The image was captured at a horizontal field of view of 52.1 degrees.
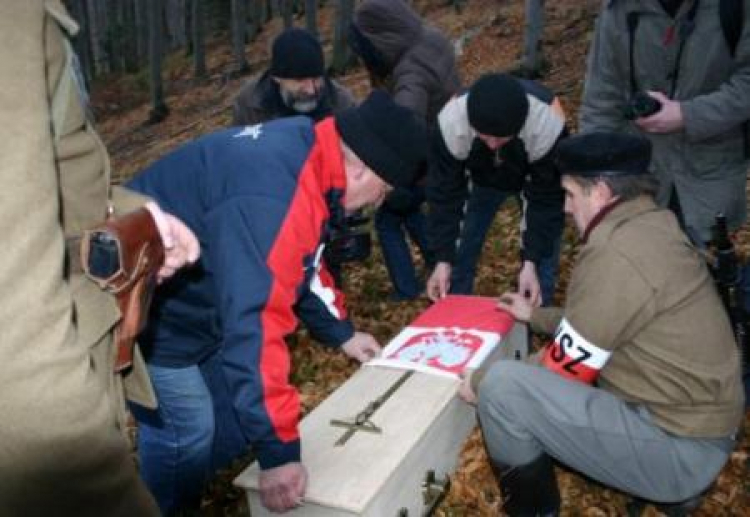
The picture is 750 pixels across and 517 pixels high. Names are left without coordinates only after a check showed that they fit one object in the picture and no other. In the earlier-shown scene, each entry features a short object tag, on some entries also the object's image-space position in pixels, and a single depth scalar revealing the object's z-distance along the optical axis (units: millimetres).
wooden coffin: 3021
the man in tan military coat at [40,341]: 1229
